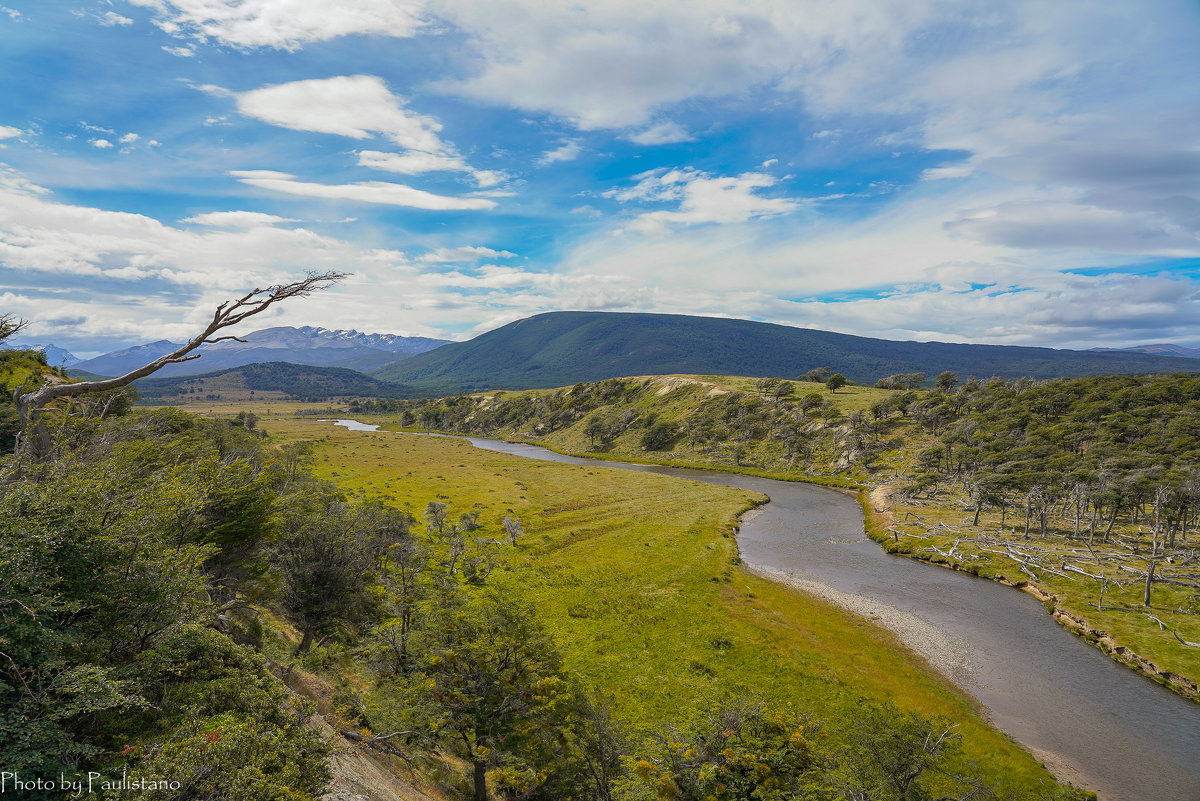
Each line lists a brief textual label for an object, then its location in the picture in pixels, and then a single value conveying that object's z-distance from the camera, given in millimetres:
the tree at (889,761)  18578
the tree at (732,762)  18422
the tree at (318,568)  30594
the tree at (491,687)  21281
